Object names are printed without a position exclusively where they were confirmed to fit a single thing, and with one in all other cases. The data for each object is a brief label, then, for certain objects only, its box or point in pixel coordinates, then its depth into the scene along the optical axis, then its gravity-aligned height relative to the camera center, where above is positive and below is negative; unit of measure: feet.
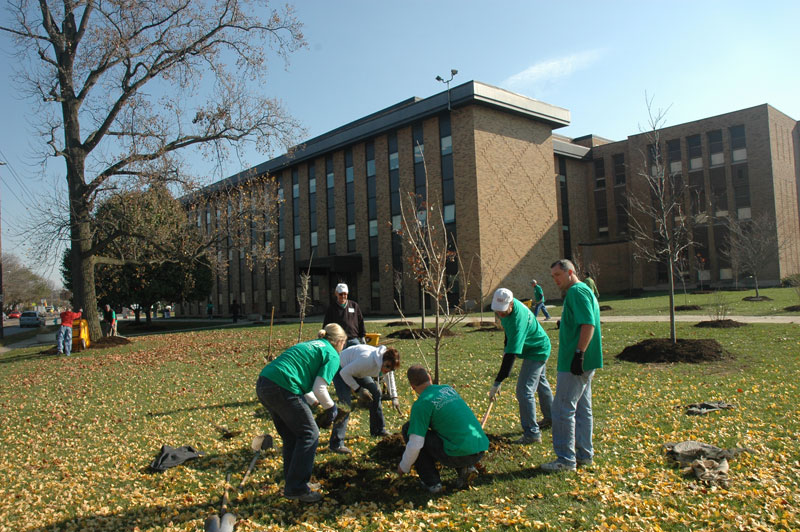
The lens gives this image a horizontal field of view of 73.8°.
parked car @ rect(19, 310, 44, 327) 179.73 -4.34
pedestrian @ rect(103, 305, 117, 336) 81.31 -2.72
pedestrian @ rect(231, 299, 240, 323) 129.39 -2.83
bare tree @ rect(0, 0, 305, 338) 64.64 +25.59
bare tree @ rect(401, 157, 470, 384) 24.75 +0.72
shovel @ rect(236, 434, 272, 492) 17.18 -5.04
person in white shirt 18.19 -2.77
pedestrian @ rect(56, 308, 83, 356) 60.18 -3.15
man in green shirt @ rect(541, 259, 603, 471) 15.06 -2.34
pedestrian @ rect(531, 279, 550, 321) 60.05 -1.80
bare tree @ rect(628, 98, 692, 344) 37.24 +4.70
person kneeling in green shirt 14.30 -4.06
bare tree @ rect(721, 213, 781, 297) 94.12 +5.26
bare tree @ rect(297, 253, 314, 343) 50.60 +0.88
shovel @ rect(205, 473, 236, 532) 13.07 -5.58
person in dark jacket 26.40 -1.16
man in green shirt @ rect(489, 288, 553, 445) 17.79 -2.25
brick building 103.76 +22.38
